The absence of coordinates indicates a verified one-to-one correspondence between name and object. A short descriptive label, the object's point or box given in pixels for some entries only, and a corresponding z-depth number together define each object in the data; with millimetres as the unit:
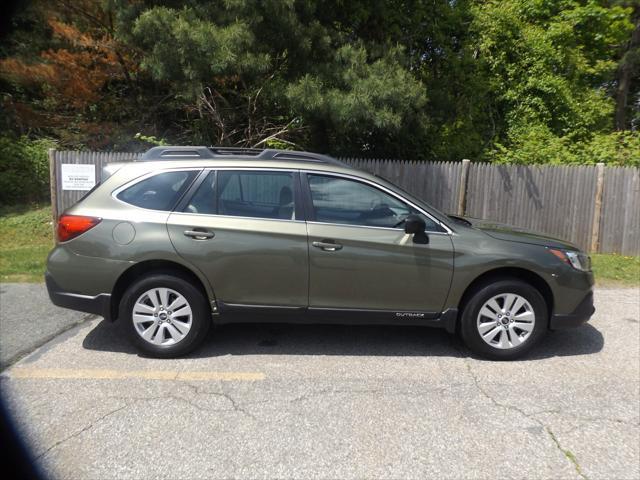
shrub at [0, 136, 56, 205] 12148
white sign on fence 9648
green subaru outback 4324
